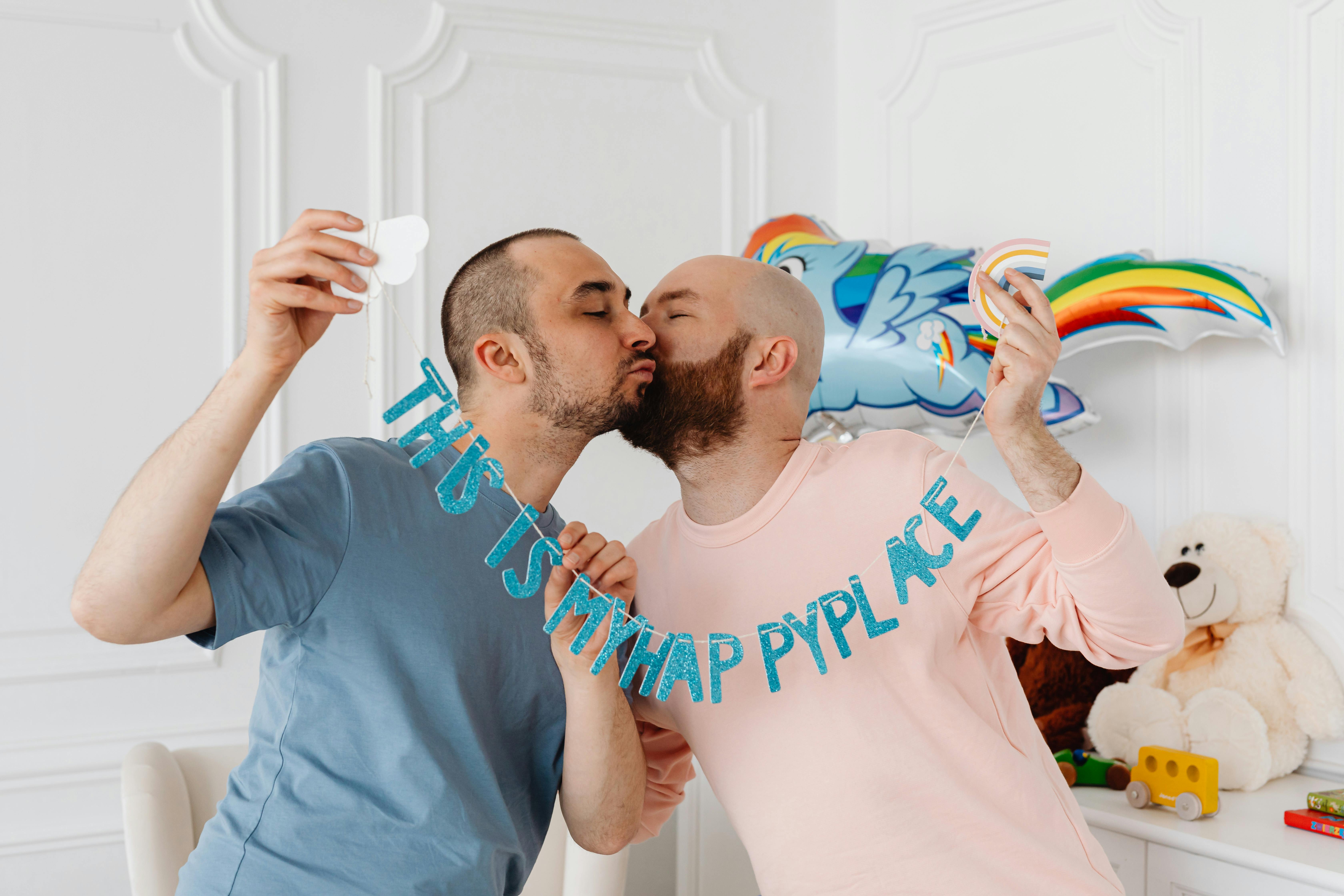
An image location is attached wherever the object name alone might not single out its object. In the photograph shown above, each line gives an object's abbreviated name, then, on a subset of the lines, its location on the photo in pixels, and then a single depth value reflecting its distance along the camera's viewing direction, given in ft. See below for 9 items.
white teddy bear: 6.67
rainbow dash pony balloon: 6.70
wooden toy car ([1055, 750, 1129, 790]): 6.82
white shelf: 5.54
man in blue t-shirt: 3.30
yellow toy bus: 6.20
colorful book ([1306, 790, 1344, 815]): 5.88
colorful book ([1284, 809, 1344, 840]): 5.84
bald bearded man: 3.77
